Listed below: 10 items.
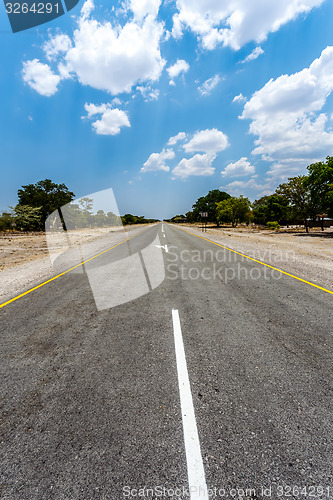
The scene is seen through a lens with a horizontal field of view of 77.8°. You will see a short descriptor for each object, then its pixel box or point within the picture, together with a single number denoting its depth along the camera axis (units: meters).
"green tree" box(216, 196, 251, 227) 46.25
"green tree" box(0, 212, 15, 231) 38.86
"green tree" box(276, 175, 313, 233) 31.23
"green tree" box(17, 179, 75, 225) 46.22
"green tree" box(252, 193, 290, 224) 56.97
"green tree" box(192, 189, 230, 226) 83.75
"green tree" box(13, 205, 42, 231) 41.31
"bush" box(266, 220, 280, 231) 39.73
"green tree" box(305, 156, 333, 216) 24.91
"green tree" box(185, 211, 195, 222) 117.71
